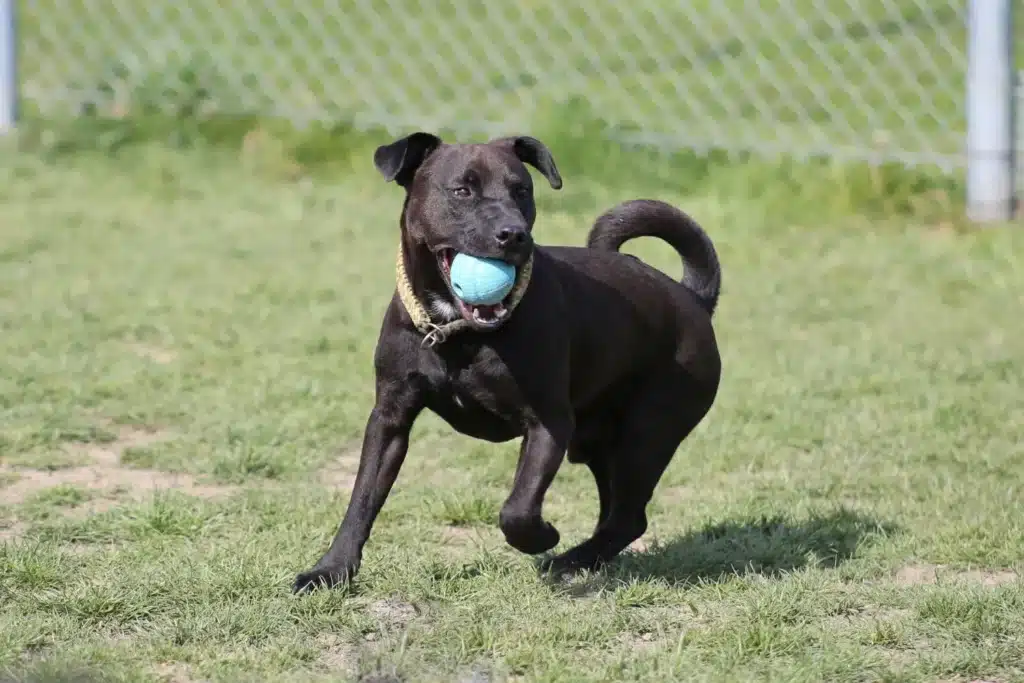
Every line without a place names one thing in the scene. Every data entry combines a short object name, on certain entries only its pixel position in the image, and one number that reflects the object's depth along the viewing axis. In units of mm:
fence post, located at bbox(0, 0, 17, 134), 19000
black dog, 7586
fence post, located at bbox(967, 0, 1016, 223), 16219
